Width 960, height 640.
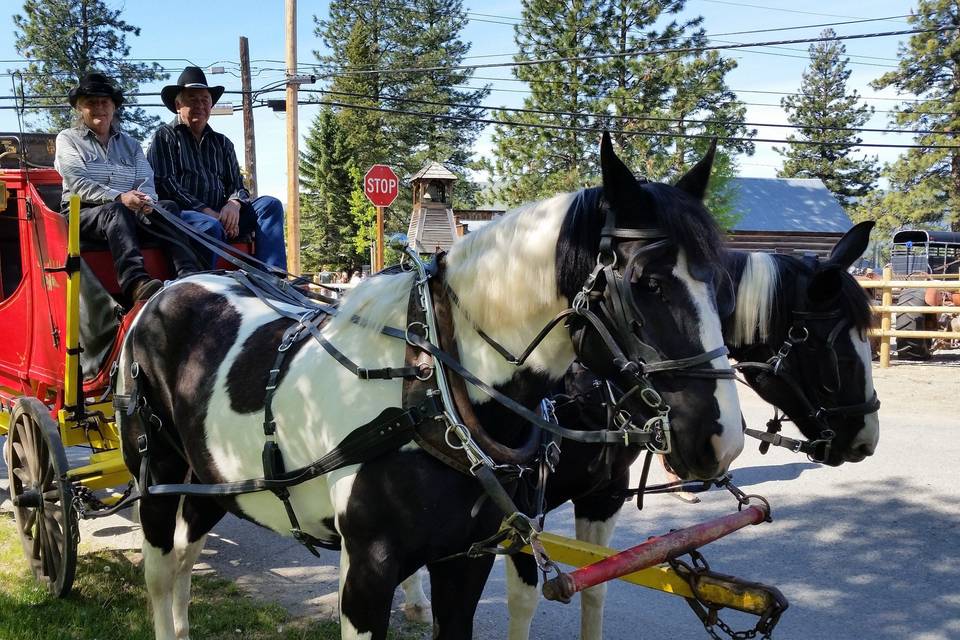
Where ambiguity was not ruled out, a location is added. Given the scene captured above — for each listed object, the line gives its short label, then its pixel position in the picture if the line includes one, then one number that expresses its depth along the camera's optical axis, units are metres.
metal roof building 38.81
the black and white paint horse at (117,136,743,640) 2.03
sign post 10.52
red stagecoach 4.06
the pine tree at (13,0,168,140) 37.91
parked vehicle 15.17
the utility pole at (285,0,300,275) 13.70
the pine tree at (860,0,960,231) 33.53
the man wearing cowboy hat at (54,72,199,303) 4.01
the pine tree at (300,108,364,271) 41.09
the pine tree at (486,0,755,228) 31.77
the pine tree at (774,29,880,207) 52.81
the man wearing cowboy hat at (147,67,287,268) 4.65
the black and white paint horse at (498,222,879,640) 3.48
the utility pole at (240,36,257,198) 16.50
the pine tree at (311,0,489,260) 43.09
